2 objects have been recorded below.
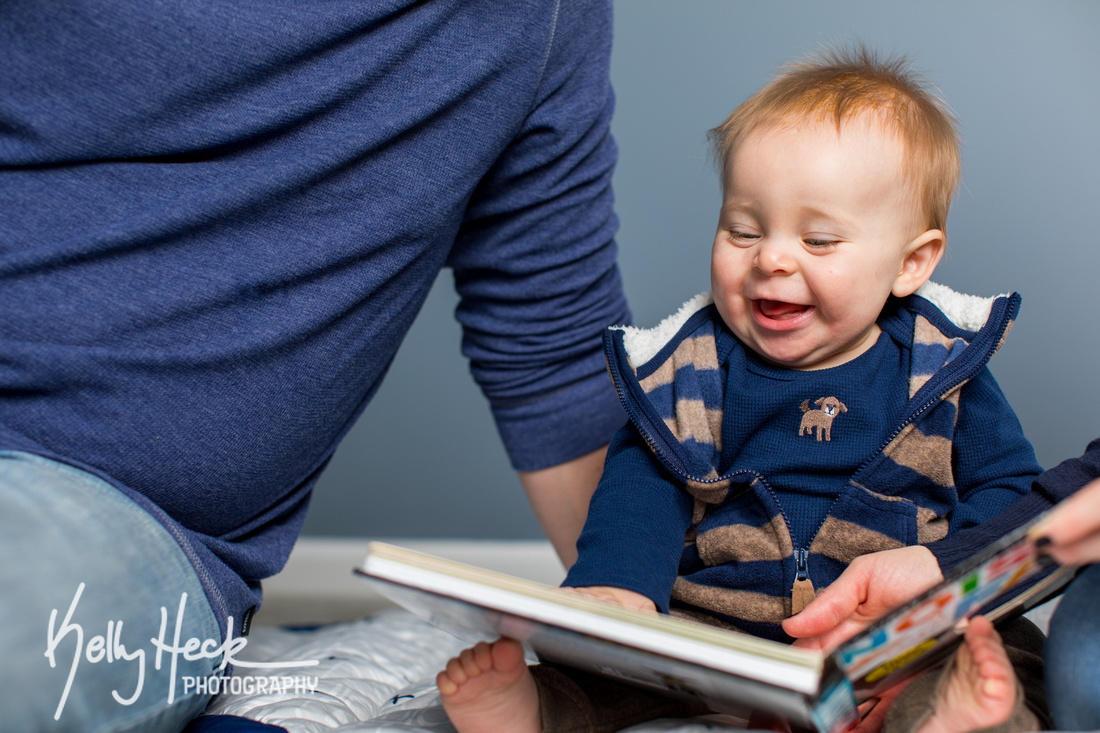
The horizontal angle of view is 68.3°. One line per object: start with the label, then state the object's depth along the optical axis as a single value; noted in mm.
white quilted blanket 769
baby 790
